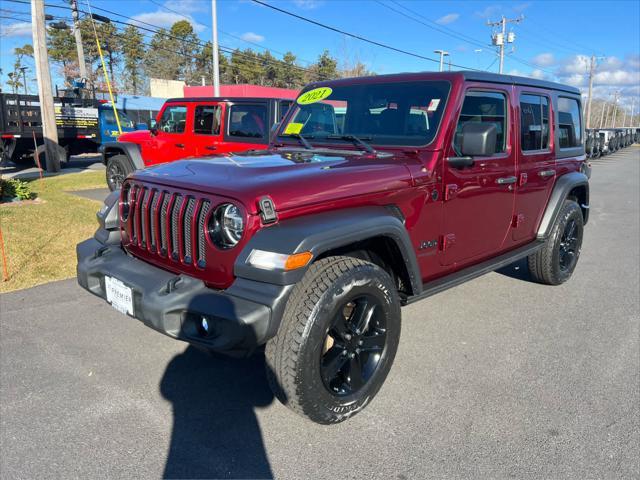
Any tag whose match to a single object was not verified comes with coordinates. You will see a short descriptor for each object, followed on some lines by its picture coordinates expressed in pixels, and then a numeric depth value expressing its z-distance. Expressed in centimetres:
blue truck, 1477
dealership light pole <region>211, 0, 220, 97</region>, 1839
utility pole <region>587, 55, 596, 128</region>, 5781
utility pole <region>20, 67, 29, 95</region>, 5424
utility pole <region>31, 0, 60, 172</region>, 1345
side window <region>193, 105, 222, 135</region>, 853
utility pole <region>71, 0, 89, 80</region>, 2252
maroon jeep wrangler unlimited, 242
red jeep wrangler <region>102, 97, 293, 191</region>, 820
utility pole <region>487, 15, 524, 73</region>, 4056
